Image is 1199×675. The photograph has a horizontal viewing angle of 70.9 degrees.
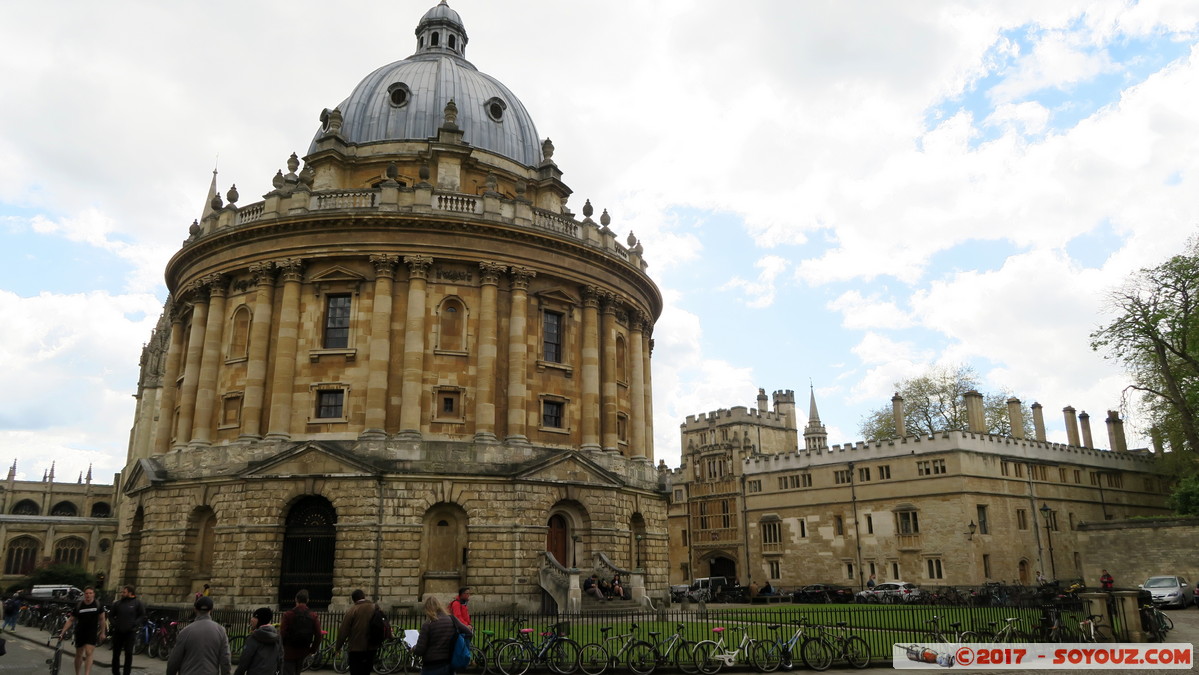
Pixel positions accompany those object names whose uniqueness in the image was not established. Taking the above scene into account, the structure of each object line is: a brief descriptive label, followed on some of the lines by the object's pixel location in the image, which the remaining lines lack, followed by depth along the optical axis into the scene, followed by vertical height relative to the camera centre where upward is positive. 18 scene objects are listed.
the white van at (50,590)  42.62 -0.25
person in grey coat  9.63 -0.75
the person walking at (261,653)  10.08 -0.81
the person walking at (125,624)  14.90 -0.66
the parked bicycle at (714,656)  16.77 -1.49
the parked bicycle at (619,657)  16.59 -1.49
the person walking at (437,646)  10.93 -0.80
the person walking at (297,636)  11.25 -0.68
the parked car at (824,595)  44.38 -0.89
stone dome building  29.83 +6.93
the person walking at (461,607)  13.42 -0.40
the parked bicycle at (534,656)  16.52 -1.43
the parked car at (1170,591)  33.44 -0.68
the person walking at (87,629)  14.48 -0.72
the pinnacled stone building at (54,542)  74.19 +3.83
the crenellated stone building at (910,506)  48.25 +4.40
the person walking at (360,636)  12.23 -0.75
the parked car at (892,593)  41.03 -0.79
